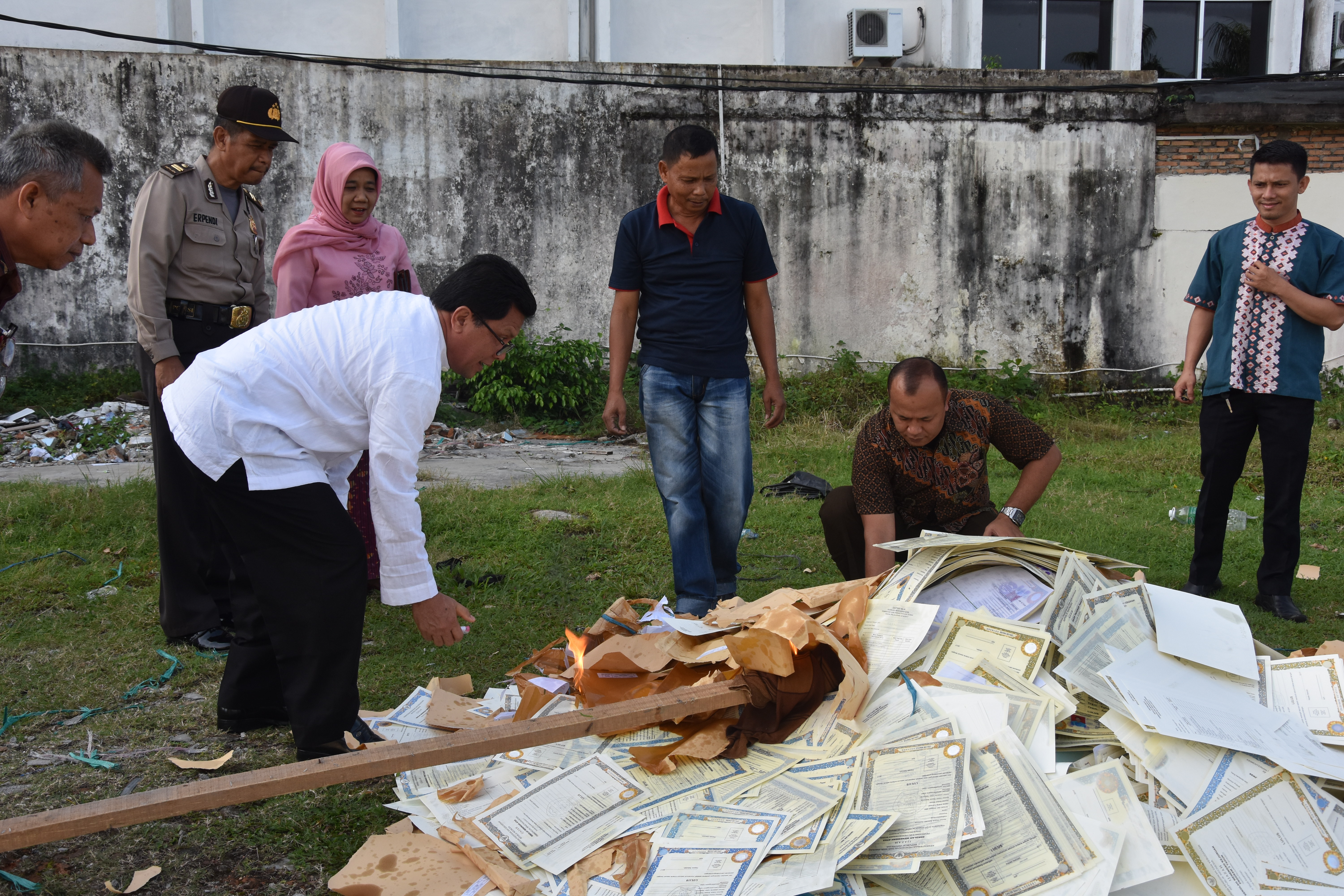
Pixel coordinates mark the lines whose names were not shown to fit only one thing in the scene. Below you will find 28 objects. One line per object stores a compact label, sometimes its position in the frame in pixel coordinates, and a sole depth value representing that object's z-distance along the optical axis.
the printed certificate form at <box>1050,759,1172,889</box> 1.91
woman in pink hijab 3.76
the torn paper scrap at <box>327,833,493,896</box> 2.02
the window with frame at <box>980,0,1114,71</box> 10.67
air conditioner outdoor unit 10.22
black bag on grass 5.95
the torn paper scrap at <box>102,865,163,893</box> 2.11
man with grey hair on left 2.11
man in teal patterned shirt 3.82
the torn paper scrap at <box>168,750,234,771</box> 2.67
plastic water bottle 5.24
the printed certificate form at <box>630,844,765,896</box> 1.94
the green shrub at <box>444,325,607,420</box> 8.83
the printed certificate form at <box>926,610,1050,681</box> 2.45
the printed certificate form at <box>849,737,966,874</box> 1.93
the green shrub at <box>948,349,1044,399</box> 9.51
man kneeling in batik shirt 3.28
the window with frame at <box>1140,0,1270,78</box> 10.78
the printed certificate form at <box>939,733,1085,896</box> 1.92
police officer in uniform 3.38
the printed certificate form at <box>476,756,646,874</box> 2.12
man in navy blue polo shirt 3.76
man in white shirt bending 2.31
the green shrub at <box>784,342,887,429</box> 8.91
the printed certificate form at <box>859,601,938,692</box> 2.44
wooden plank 1.78
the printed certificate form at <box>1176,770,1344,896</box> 1.93
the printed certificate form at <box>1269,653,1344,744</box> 2.33
